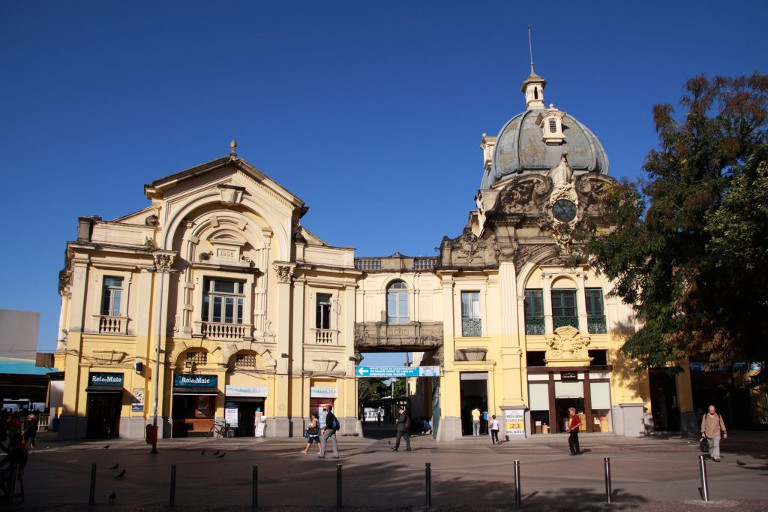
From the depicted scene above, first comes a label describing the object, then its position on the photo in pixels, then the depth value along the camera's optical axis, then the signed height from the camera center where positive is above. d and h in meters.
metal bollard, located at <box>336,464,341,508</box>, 12.34 -1.54
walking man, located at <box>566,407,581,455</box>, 23.02 -1.11
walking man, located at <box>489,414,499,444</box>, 30.44 -1.26
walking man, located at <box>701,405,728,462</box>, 19.75 -0.85
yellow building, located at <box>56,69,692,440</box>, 31.30 +4.07
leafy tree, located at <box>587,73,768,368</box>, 17.08 +4.77
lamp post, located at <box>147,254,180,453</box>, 30.78 +4.70
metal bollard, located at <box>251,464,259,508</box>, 12.40 -1.59
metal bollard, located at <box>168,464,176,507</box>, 12.52 -1.51
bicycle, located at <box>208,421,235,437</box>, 31.69 -1.27
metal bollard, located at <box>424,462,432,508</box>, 12.09 -1.44
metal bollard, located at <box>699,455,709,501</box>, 12.39 -1.43
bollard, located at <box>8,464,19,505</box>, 12.57 -1.47
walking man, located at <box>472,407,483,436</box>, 33.44 -0.99
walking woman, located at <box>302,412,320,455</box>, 23.30 -1.02
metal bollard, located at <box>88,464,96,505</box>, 12.66 -1.54
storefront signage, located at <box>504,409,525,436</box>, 32.84 -0.96
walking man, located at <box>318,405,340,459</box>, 21.67 -0.91
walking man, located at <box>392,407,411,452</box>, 25.24 -0.94
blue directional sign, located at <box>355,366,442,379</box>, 33.91 +1.41
